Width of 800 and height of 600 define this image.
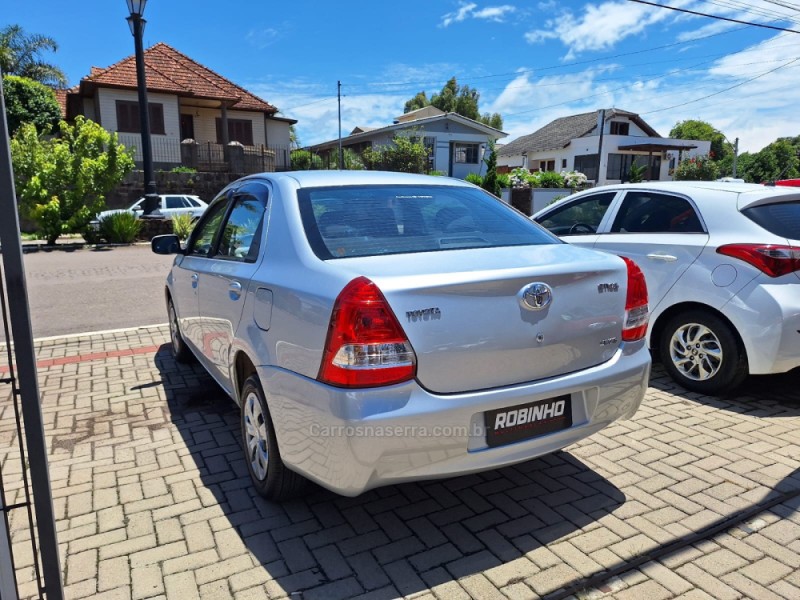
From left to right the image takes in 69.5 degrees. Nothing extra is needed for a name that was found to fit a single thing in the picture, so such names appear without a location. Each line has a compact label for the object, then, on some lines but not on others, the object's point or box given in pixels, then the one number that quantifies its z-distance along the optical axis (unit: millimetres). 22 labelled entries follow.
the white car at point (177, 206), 17895
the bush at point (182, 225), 16328
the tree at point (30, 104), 26892
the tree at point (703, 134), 86875
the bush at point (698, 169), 43438
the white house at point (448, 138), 36281
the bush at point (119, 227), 15617
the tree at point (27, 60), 31781
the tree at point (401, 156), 33219
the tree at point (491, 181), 23422
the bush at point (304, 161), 31859
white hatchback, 4117
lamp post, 14055
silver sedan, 2332
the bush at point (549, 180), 26422
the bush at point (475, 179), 24947
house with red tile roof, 26016
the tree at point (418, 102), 70688
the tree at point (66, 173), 14602
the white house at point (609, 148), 45188
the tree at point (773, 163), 67938
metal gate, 1671
